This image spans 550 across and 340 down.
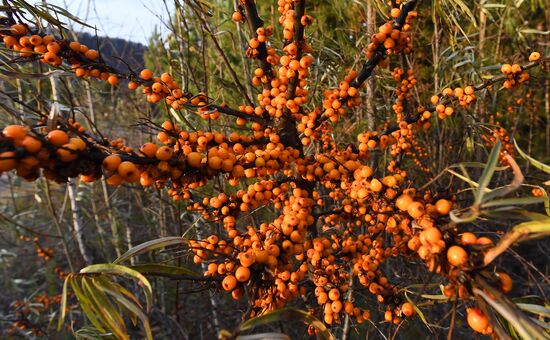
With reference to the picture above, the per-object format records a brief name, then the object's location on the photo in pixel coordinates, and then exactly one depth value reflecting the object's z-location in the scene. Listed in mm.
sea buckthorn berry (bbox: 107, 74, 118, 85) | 277
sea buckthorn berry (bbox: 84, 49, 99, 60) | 274
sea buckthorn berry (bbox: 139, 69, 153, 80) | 289
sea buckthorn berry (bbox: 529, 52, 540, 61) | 306
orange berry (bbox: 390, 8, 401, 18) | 307
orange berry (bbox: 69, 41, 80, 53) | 265
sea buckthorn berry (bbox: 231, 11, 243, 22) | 320
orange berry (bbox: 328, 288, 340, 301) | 276
